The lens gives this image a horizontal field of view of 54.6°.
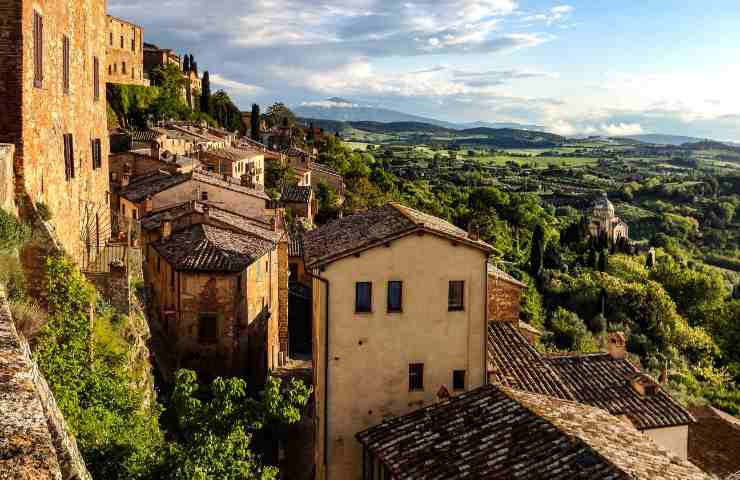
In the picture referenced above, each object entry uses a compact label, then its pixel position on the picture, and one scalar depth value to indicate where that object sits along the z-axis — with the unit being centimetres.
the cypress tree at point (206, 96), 9056
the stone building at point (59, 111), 1368
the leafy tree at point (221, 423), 1224
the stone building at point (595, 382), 1869
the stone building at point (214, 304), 2533
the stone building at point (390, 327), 1730
